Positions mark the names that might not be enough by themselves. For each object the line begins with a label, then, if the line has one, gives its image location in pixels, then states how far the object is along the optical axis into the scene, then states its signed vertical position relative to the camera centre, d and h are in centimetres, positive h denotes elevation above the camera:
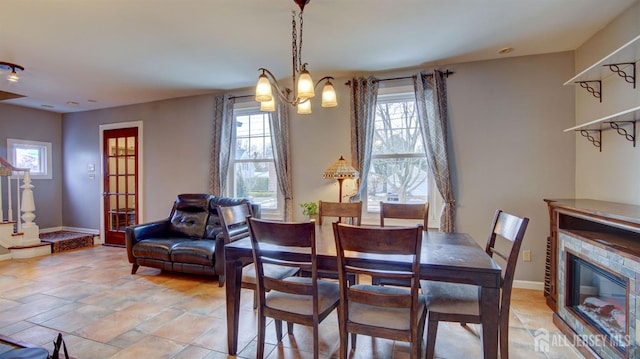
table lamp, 328 +7
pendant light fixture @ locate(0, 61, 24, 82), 339 +132
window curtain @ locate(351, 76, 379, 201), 369 +67
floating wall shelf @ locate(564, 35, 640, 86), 202 +89
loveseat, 341 -78
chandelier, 207 +63
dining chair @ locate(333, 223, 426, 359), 146 -62
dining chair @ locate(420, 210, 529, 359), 166 -75
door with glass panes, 525 -3
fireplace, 181 -87
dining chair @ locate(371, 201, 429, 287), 266 -31
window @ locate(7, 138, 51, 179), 532 +46
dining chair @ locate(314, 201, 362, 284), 277 -31
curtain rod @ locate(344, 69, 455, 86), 345 +123
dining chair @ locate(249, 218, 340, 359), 166 -65
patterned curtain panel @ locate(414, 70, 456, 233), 339 +57
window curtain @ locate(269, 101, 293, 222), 407 +37
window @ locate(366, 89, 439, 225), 368 +26
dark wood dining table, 154 -49
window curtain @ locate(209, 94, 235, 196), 445 +55
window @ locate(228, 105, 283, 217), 435 +24
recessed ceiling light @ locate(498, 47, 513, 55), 304 +133
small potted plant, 367 -38
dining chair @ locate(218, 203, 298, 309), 222 -73
